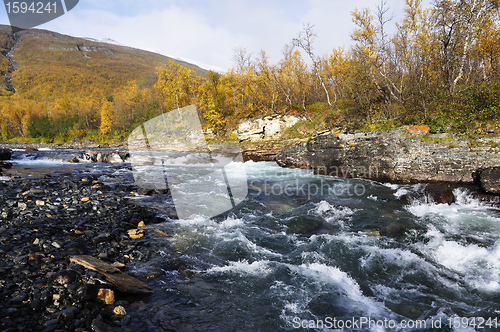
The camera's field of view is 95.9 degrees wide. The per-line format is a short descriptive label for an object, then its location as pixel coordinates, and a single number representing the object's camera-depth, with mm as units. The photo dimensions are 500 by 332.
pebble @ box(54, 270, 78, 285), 3703
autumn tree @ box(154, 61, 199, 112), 39625
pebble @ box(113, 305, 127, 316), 3435
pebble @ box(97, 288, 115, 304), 3600
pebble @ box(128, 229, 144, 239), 6219
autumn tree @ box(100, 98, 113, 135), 64375
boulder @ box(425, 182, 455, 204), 9328
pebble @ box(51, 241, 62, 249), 4855
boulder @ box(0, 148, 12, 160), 21170
